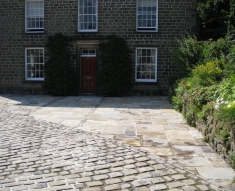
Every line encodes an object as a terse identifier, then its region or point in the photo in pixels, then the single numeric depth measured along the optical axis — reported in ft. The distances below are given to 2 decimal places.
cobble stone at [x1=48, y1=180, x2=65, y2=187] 14.47
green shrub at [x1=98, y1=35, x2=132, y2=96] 53.72
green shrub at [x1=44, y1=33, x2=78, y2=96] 55.21
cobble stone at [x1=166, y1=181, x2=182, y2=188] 14.29
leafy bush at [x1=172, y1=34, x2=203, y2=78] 45.49
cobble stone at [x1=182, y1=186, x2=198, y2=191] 13.89
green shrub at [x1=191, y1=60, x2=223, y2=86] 30.42
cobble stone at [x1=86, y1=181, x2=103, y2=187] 14.43
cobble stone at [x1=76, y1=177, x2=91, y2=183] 14.90
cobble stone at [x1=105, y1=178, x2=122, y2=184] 14.80
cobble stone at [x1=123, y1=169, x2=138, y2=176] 15.97
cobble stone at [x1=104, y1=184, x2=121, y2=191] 14.07
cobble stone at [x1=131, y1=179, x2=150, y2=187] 14.51
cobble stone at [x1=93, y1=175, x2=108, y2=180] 15.31
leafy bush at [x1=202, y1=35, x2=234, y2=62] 40.55
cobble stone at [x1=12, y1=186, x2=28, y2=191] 13.89
